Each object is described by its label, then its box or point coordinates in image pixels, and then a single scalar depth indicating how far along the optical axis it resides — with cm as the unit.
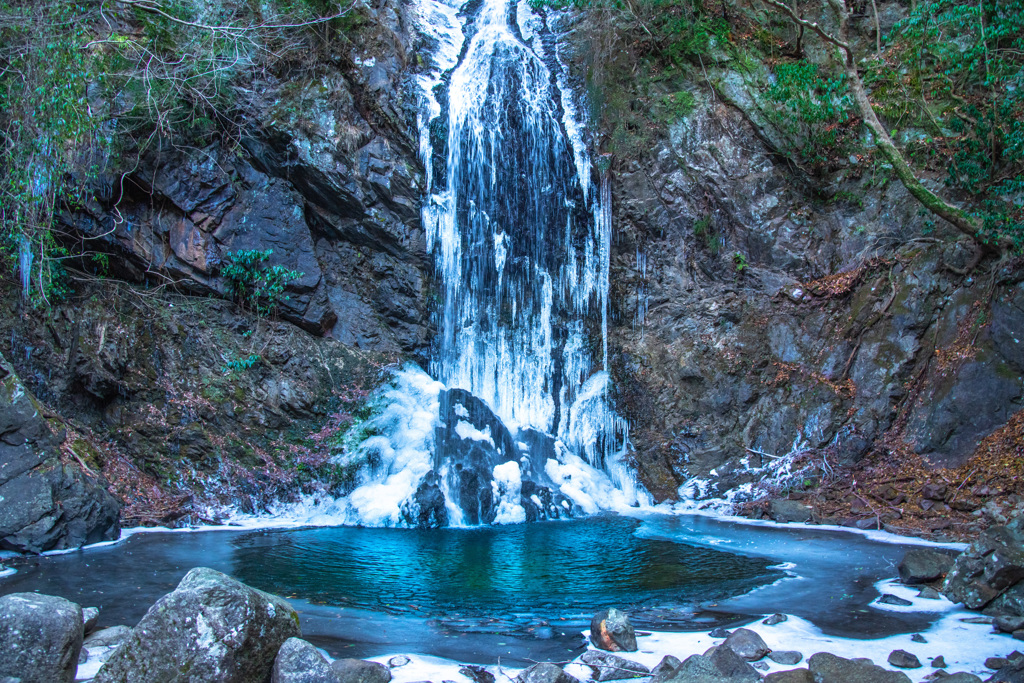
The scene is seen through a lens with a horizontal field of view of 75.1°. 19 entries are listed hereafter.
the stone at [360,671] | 340
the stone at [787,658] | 379
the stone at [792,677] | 341
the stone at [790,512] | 864
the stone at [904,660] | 367
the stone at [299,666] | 319
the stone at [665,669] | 352
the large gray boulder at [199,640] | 304
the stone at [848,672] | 341
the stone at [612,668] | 366
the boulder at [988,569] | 450
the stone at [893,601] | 491
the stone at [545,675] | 343
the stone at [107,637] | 399
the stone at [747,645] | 388
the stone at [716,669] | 333
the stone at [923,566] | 537
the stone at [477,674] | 359
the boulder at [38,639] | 308
